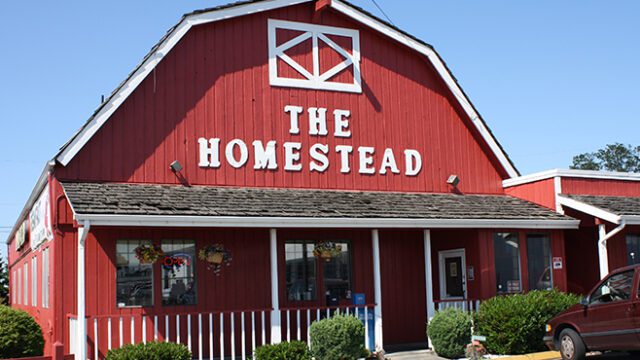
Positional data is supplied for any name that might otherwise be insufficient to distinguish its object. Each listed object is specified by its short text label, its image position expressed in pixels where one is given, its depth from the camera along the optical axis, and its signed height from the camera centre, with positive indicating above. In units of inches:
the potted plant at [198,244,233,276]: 685.9 +7.3
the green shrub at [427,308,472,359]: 669.3 -66.1
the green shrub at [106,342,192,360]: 564.1 -61.7
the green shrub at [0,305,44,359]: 592.1 -49.1
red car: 545.6 -49.8
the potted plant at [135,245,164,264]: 656.4 +10.9
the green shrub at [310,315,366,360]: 619.2 -61.7
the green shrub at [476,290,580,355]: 663.8 -57.5
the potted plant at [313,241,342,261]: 743.1 +10.5
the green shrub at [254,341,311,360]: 600.6 -68.7
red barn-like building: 647.8 +56.0
